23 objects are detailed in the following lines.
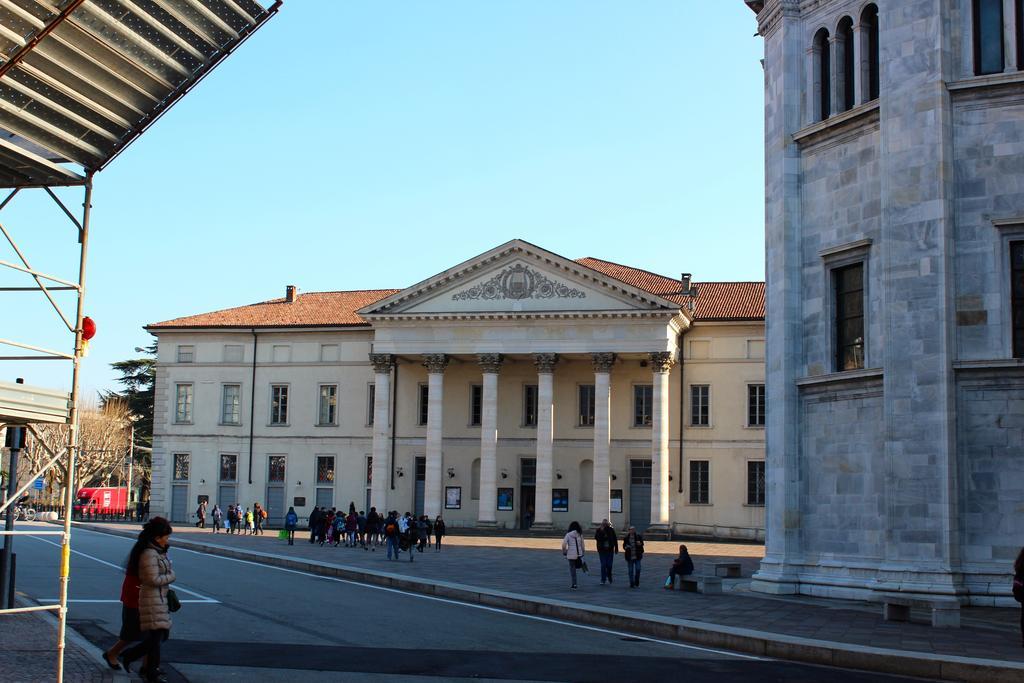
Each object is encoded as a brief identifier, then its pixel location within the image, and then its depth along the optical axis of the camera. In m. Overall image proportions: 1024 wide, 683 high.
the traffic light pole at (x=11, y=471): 17.20
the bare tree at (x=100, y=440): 91.12
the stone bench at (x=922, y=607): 18.62
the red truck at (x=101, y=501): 85.57
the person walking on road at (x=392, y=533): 36.94
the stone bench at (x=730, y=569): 30.55
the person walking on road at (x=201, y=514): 64.38
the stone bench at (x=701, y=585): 25.47
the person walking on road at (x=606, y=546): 28.91
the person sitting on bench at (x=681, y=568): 27.17
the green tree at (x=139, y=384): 99.94
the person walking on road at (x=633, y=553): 27.81
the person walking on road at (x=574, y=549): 26.91
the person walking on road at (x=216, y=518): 59.47
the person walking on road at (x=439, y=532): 44.95
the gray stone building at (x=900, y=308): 21.31
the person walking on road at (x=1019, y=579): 16.61
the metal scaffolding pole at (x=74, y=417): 10.62
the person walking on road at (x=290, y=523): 50.53
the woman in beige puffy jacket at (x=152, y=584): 11.12
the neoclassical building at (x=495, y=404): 61.59
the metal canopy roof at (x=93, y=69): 10.47
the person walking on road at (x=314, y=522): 49.34
